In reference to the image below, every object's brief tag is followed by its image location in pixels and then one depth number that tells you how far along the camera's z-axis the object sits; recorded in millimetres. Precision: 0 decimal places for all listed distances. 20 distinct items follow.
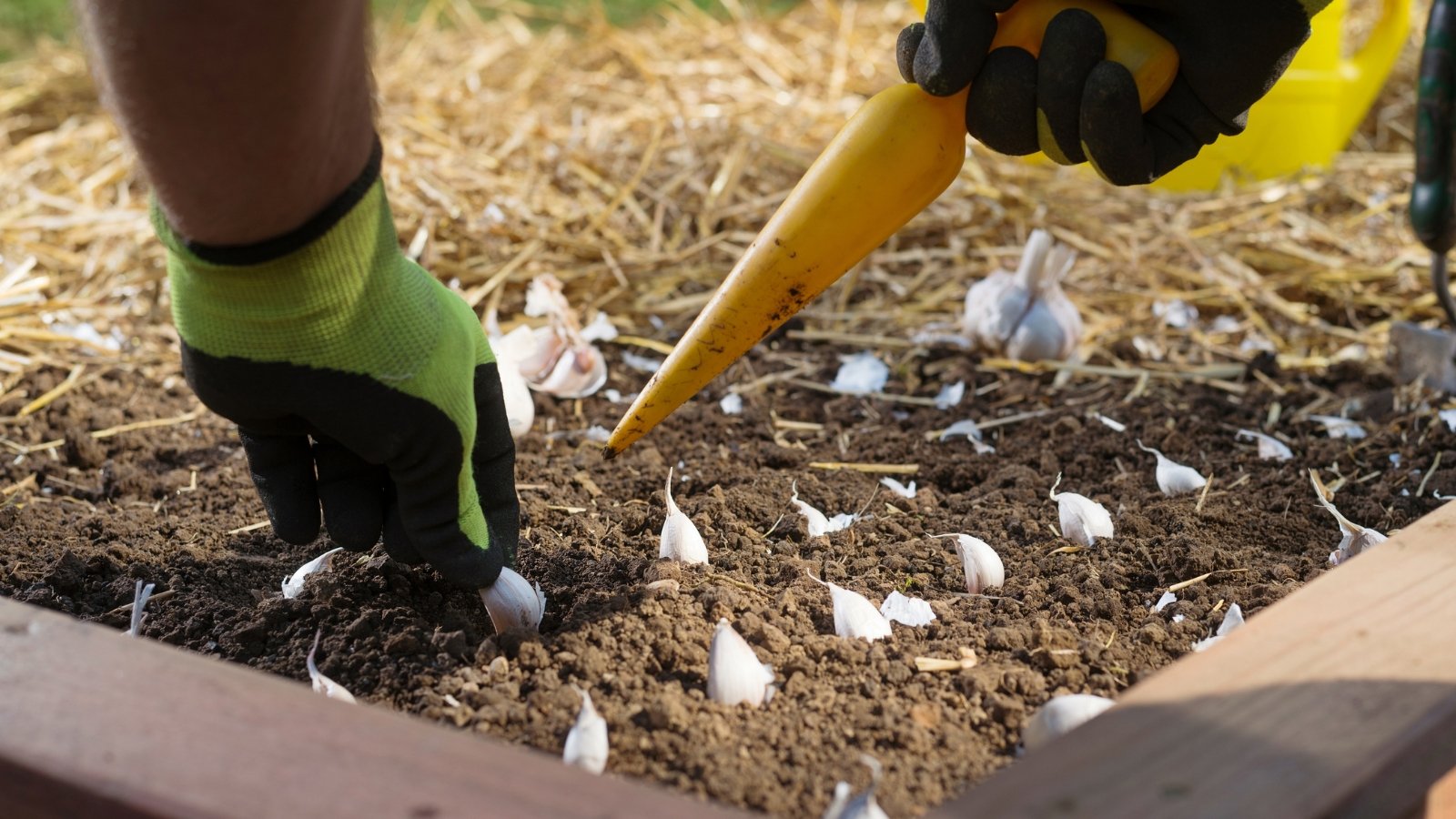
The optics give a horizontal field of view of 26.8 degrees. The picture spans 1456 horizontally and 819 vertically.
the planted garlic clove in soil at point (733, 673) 1033
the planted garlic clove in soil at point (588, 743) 993
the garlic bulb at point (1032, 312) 1423
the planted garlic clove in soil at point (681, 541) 1135
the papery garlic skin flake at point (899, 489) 1237
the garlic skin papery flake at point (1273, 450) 1279
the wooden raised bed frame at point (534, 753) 903
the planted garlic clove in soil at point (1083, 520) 1169
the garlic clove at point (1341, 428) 1319
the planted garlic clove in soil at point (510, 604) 1078
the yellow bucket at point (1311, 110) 1811
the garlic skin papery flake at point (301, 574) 1120
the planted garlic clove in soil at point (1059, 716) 1002
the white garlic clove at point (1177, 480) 1230
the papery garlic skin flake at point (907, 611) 1094
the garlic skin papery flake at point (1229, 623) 1082
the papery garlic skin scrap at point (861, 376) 1410
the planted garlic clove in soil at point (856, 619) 1079
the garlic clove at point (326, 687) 1033
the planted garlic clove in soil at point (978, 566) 1125
